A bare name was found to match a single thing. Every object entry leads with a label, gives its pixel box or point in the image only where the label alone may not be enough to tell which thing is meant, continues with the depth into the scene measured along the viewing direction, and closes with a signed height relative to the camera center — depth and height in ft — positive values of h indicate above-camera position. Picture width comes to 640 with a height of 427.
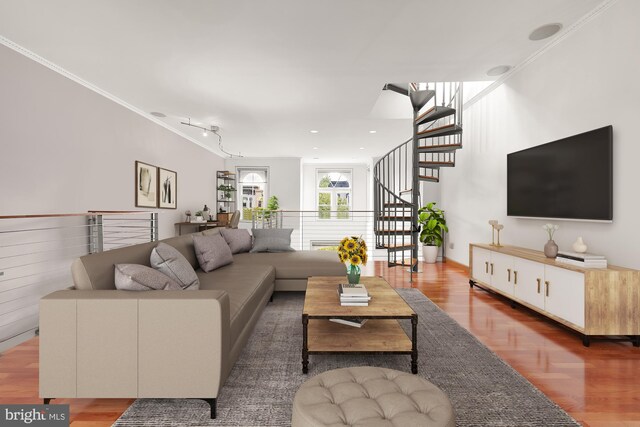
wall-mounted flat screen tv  9.10 +1.07
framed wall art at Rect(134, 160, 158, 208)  16.57 +1.31
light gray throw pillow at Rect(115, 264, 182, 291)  5.91 -1.33
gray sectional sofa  5.33 -2.31
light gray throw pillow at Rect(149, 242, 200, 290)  7.43 -1.35
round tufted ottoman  3.70 -2.45
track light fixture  19.16 +5.17
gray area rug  5.40 -3.52
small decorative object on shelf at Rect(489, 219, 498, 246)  13.69 -0.73
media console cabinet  8.20 -2.35
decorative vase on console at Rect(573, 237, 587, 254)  9.37 -1.06
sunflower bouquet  8.55 -1.22
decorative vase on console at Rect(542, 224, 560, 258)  10.12 -1.14
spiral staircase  16.07 +3.97
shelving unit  27.95 +1.65
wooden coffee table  6.76 -2.92
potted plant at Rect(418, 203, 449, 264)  21.33 -1.41
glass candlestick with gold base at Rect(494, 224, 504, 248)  13.30 -0.74
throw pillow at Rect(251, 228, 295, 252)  14.60 -1.43
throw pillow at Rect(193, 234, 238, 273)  10.69 -1.48
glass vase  8.57 -1.72
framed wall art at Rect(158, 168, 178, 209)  19.01 +1.26
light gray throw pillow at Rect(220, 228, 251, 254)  13.94 -1.34
